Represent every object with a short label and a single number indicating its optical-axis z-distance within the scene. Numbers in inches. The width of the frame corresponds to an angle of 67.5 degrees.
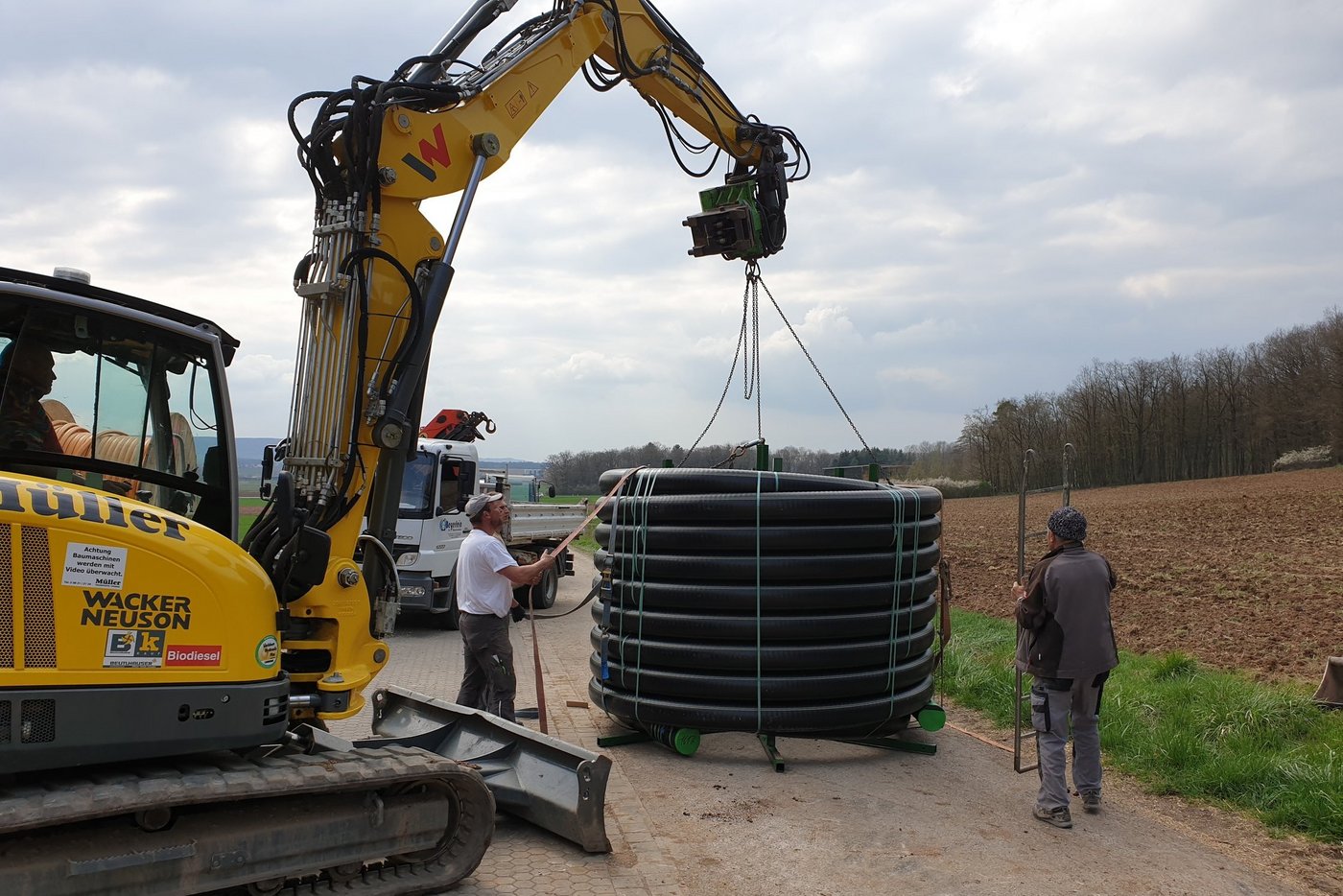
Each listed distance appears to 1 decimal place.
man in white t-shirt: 283.0
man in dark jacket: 234.1
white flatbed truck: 527.2
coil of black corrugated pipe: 269.6
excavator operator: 163.9
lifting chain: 338.6
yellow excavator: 148.9
